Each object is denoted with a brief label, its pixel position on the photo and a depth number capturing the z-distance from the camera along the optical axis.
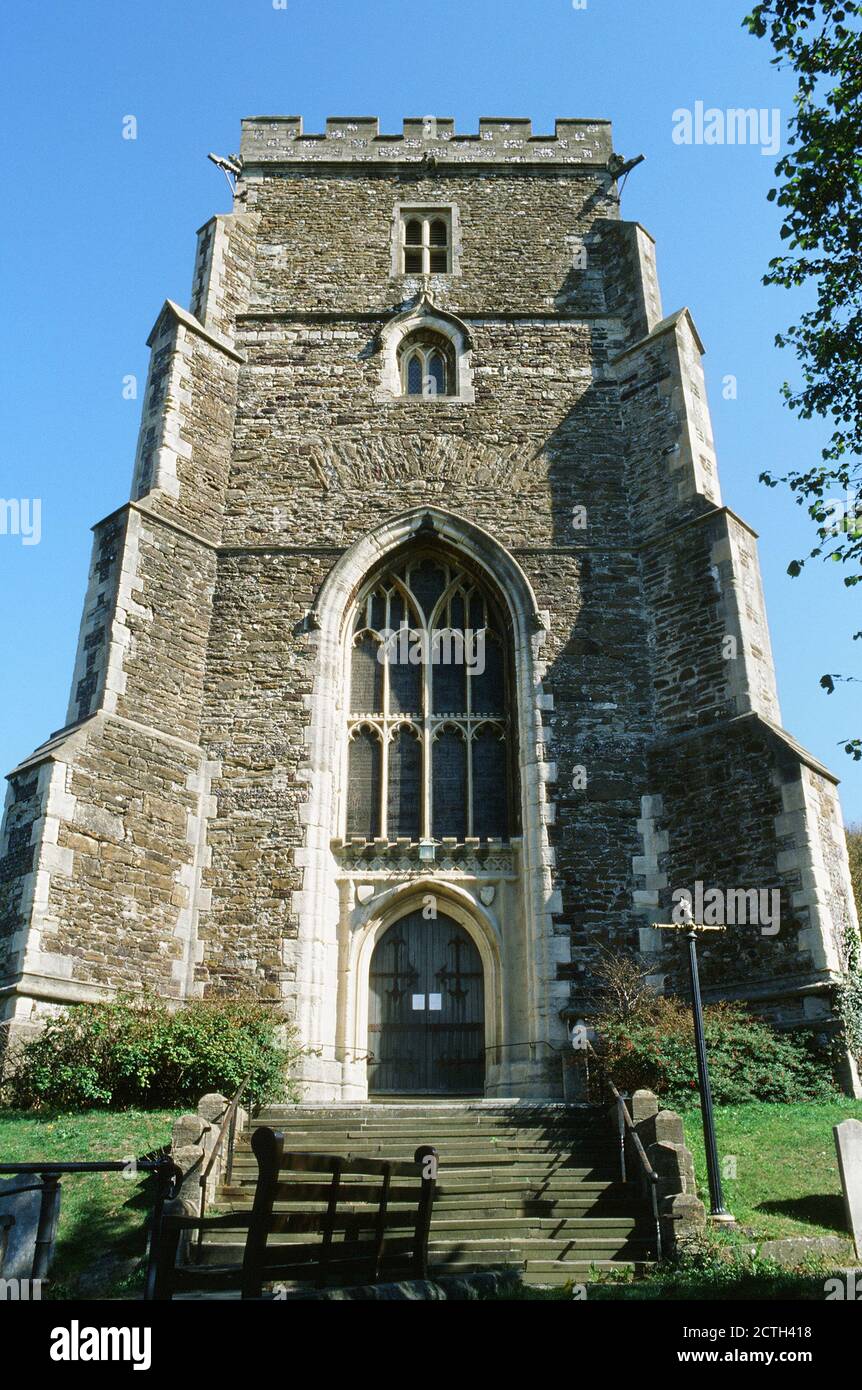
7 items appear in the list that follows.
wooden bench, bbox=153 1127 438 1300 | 5.21
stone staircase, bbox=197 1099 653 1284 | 7.73
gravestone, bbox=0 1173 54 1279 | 6.30
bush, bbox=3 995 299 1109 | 10.81
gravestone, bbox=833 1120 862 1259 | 8.04
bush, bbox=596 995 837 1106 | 10.84
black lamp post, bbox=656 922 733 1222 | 7.96
